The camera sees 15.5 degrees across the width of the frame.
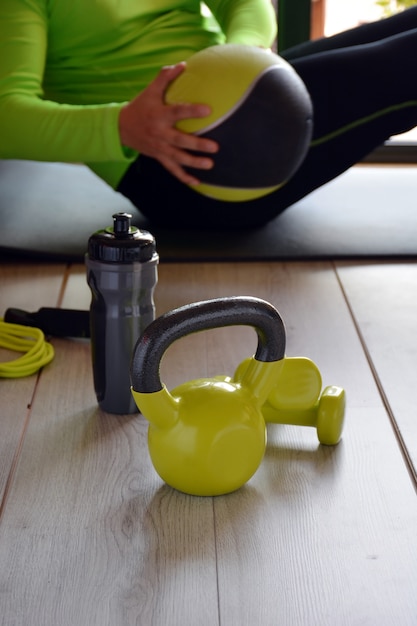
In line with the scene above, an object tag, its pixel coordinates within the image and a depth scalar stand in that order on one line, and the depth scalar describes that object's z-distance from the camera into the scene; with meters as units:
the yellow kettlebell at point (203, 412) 1.52
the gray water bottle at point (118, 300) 1.69
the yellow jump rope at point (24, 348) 1.86
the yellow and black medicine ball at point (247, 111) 1.98
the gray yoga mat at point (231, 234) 2.36
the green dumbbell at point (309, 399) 1.66
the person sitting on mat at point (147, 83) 2.15
